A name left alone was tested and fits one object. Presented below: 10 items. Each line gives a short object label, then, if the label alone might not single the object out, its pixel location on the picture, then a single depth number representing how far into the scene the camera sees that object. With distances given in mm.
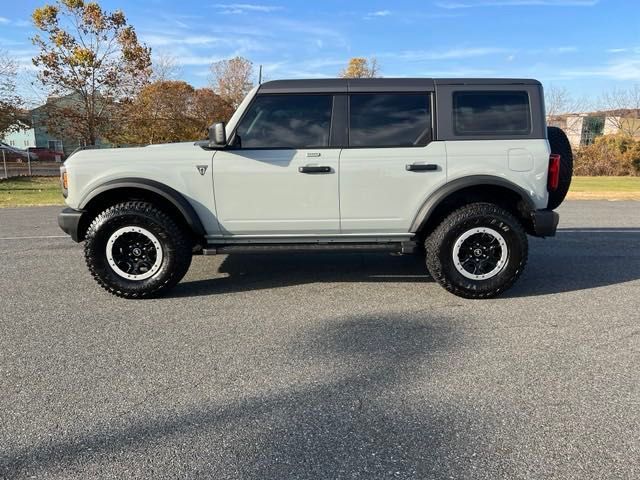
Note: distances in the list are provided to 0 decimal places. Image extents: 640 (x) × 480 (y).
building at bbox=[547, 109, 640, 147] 29891
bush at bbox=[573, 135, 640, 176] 23797
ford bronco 4523
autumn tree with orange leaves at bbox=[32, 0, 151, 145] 22344
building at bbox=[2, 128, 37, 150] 53119
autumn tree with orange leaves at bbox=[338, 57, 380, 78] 44156
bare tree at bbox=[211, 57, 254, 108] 37062
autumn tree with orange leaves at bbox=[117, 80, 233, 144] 23672
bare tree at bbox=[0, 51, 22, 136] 20922
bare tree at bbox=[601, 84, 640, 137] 28314
